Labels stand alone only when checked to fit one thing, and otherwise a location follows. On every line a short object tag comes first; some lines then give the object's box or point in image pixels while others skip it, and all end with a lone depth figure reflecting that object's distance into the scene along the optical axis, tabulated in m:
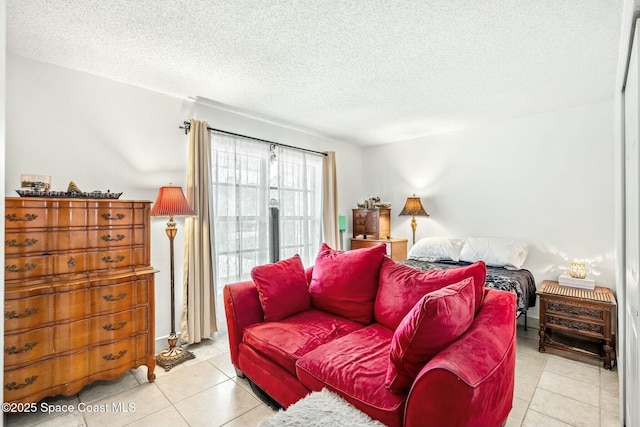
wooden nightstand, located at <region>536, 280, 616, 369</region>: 2.56
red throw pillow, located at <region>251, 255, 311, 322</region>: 2.33
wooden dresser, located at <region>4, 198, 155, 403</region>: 1.83
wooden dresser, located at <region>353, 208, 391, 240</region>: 4.61
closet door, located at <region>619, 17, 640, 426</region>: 1.26
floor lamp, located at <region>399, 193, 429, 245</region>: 4.31
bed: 2.93
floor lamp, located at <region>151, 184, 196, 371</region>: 2.57
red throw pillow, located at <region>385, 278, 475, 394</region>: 1.33
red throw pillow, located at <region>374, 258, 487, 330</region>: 1.84
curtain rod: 3.12
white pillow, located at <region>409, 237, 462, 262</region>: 3.76
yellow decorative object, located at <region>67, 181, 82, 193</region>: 2.14
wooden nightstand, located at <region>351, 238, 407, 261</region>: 4.36
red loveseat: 1.24
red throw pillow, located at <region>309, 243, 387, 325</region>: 2.31
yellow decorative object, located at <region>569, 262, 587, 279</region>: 3.05
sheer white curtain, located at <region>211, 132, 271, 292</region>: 3.33
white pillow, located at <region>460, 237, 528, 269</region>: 3.35
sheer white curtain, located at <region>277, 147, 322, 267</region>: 3.99
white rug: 1.23
